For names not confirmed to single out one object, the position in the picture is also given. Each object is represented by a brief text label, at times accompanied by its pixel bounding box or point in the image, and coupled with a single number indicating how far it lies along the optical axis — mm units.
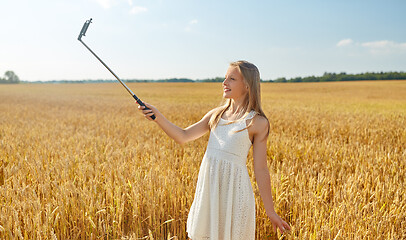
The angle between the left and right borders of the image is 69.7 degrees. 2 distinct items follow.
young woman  1994
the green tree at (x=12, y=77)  108831
